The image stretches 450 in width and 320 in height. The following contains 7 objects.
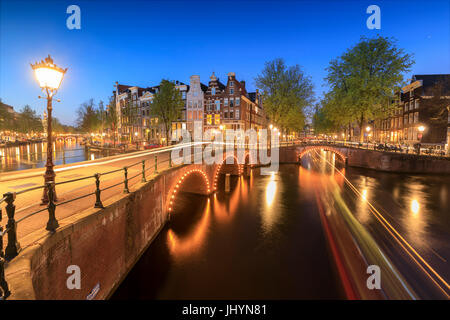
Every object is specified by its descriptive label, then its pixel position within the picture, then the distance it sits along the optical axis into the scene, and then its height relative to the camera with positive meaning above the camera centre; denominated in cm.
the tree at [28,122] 8256 +950
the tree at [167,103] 3862 +745
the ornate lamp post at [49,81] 668 +198
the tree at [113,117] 4800 +621
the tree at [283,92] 3710 +885
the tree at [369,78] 3130 +939
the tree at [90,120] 6575 +769
